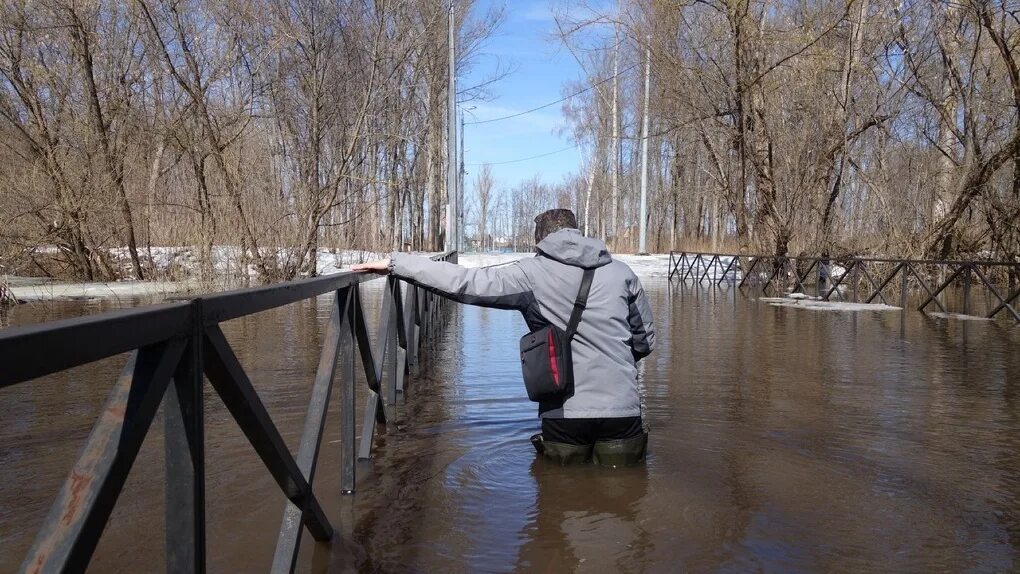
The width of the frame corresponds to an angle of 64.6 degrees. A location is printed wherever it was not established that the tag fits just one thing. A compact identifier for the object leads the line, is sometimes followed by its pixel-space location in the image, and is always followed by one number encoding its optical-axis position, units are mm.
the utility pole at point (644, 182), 34188
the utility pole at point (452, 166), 21203
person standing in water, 4305
